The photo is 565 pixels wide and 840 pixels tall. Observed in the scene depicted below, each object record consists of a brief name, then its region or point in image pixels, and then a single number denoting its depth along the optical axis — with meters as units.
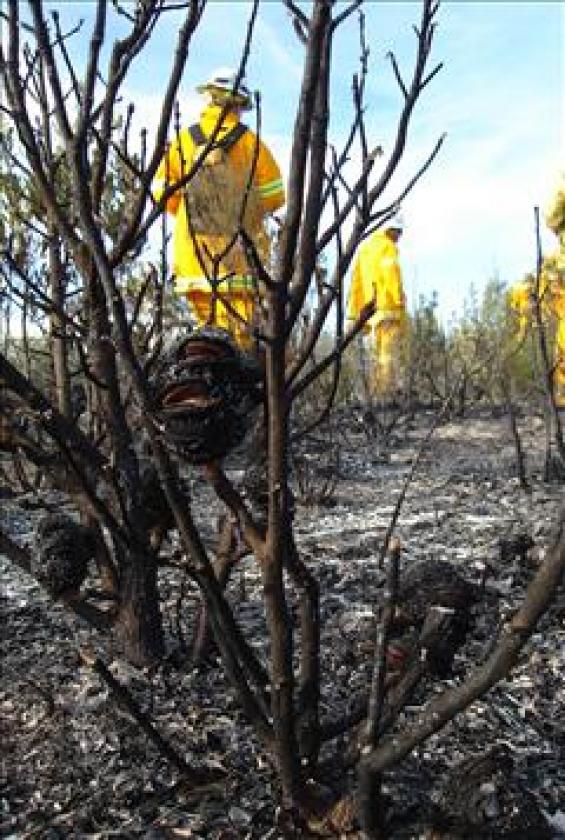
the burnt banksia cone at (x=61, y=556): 1.66
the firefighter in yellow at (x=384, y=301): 8.03
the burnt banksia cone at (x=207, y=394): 1.11
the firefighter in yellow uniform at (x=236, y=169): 5.11
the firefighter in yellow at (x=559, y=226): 6.03
